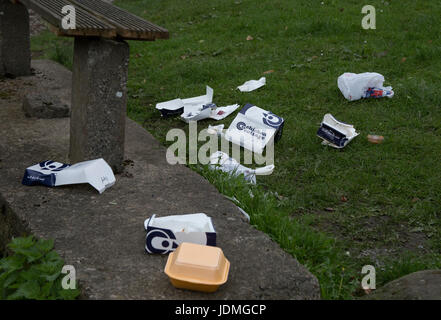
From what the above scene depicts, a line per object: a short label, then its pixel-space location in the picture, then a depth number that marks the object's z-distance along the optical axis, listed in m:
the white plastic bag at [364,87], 4.96
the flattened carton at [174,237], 2.52
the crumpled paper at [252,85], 5.47
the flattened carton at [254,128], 4.30
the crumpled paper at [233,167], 3.79
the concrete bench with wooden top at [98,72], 3.09
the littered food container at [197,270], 2.21
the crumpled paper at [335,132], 4.21
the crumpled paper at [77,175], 3.11
